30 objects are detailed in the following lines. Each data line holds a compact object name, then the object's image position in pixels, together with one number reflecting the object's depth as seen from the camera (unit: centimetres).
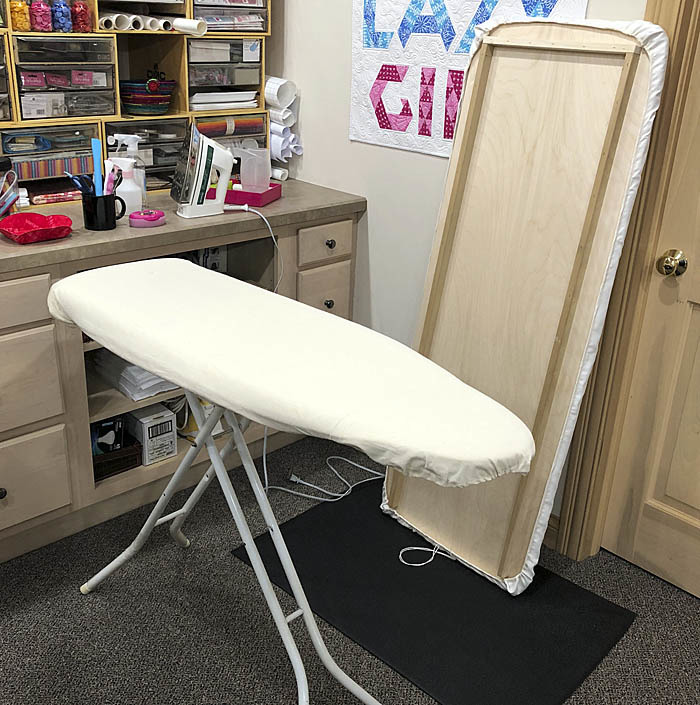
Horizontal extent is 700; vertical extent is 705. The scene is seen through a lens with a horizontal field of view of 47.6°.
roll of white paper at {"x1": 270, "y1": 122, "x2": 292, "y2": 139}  303
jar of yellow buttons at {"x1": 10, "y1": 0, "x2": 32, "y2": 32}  234
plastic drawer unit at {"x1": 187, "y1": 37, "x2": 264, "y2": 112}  281
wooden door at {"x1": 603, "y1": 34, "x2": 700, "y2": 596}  208
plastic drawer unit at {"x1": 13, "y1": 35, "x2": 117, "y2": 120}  242
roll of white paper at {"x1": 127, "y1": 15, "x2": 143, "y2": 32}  258
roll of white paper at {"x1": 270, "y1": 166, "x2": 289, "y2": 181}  310
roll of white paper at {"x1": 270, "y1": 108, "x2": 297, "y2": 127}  302
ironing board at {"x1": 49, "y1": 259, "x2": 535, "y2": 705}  127
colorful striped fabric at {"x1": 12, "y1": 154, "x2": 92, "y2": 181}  249
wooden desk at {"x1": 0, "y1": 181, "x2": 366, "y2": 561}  215
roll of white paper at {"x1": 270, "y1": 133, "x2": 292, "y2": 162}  303
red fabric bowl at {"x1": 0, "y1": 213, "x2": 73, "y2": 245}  214
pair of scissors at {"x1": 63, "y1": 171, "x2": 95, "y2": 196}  231
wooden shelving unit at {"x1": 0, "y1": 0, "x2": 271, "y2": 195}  240
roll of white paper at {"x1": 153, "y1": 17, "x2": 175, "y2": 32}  266
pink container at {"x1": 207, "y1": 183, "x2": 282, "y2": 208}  267
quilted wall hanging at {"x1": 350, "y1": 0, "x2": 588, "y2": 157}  240
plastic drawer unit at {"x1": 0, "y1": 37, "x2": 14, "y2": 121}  236
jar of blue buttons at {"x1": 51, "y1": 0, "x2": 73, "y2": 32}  242
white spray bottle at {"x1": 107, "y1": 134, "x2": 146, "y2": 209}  248
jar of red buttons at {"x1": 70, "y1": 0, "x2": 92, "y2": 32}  247
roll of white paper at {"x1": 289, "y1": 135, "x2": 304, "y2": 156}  306
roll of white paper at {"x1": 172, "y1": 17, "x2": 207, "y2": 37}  266
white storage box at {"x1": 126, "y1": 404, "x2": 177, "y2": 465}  258
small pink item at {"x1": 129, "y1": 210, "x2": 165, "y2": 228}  238
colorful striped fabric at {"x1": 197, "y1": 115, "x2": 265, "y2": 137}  289
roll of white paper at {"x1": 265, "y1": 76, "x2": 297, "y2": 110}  297
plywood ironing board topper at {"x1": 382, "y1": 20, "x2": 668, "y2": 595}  197
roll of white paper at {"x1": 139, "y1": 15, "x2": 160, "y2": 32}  262
